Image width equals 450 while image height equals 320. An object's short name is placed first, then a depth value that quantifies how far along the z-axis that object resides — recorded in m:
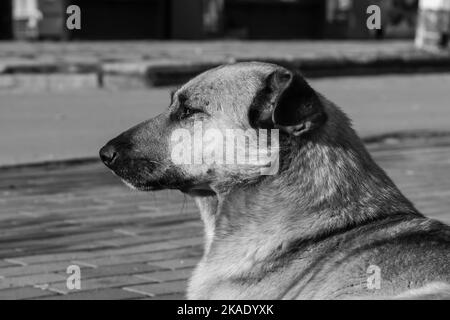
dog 3.86
